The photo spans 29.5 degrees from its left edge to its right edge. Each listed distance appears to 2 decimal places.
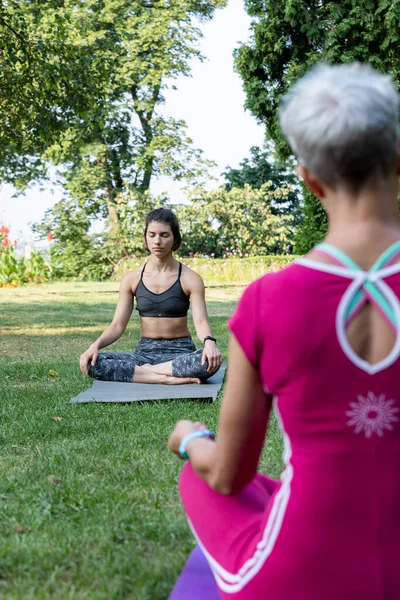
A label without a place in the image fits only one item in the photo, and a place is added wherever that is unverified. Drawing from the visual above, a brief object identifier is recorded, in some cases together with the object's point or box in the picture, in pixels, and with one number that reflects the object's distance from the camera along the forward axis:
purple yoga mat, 2.10
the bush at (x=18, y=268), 19.14
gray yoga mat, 5.11
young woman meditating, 5.57
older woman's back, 1.45
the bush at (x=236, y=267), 21.81
